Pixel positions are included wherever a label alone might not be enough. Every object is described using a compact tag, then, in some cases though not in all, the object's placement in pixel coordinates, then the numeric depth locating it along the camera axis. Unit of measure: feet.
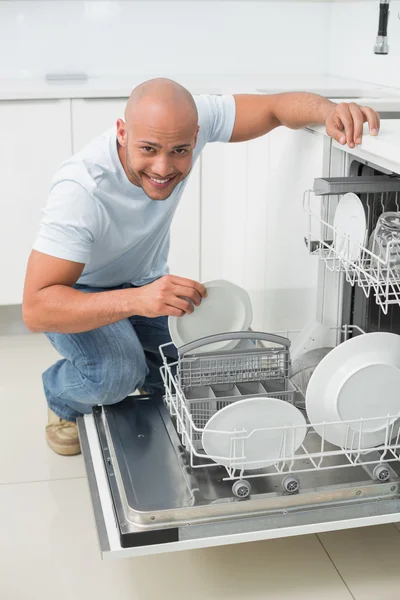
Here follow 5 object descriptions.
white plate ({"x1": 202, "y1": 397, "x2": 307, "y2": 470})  10.00
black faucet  12.66
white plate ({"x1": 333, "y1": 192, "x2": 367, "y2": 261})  10.80
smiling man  10.71
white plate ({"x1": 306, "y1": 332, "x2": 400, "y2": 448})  10.29
